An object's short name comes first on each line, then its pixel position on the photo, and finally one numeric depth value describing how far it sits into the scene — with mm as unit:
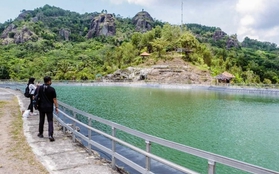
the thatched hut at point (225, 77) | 62444
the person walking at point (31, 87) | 11738
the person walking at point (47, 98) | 7662
